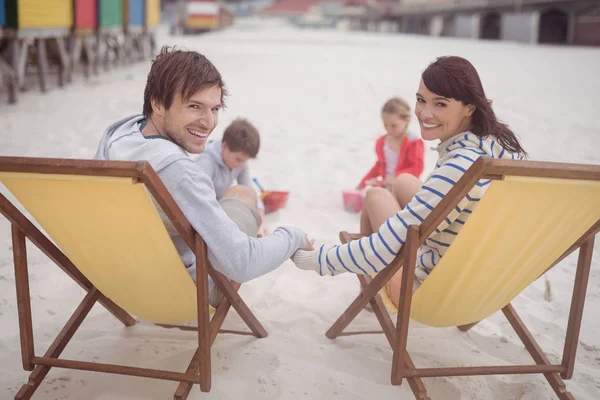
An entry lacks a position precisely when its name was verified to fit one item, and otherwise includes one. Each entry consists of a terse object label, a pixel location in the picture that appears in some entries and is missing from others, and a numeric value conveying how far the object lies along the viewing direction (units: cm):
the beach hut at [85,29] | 1031
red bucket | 394
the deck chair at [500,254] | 159
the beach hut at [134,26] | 1379
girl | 373
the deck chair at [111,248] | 157
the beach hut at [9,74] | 759
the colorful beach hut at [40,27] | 784
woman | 187
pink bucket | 407
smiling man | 174
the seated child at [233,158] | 318
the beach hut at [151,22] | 1558
